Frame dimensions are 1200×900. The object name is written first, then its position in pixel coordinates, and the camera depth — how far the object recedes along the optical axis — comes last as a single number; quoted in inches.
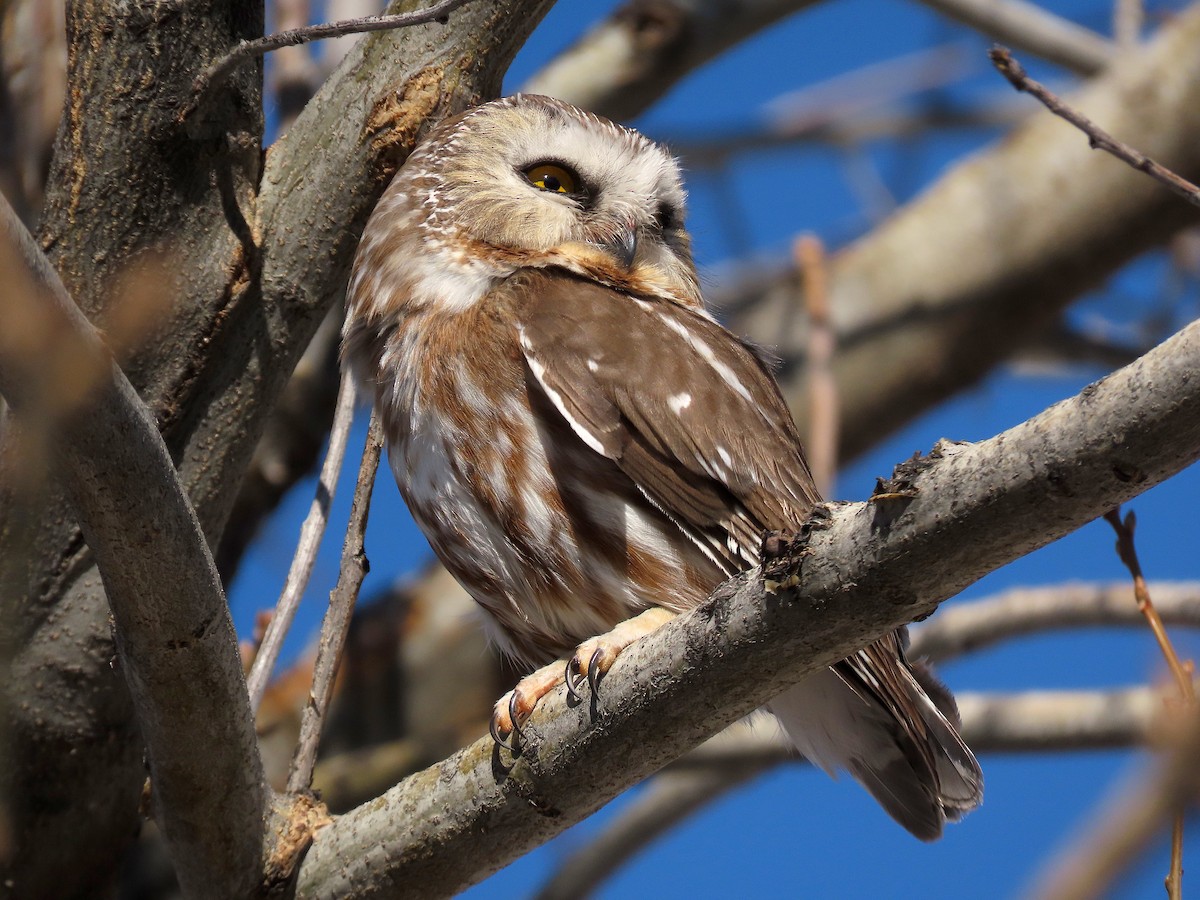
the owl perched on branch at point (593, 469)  242.1
